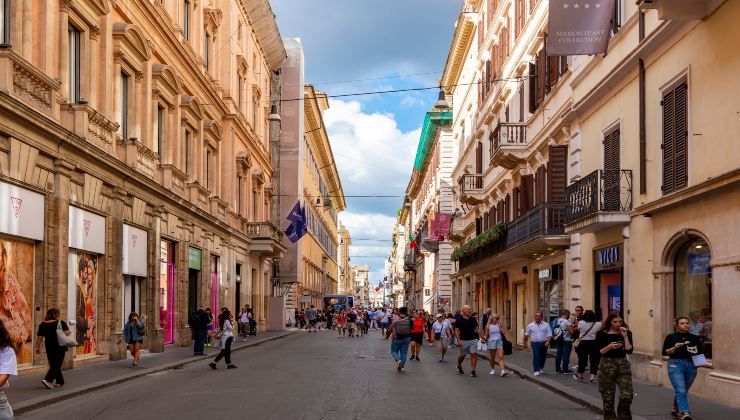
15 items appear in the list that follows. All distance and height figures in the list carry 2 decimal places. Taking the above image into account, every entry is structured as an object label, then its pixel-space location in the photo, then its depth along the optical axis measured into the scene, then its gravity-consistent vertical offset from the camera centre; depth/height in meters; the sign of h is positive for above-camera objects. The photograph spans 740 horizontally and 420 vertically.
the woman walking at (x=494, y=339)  22.55 -1.92
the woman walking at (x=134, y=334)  22.84 -1.86
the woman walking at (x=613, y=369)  11.74 -1.38
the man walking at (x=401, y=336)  23.42 -1.94
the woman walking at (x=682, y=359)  13.20 -1.40
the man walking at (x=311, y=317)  61.38 -3.85
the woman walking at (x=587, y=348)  19.42 -1.89
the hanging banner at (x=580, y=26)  18.36 +4.48
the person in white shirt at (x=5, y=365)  8.57 -0.99
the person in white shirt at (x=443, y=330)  28.78 -2.44
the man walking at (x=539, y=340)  21.92 -1.90
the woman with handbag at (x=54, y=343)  17.05 -1.57
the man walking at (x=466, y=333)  23.20 -1.86
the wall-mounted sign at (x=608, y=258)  21.78 +0.00
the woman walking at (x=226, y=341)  23.50 -2.09
